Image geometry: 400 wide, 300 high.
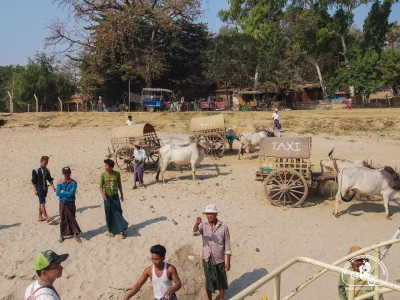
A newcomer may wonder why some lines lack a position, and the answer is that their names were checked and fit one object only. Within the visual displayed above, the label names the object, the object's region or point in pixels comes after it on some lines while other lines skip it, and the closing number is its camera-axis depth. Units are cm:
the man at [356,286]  385
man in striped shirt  597
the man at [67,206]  829
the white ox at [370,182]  974
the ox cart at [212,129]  1730
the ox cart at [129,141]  1460
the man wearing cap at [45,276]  385
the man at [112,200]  830
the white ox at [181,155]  1344
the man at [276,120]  2180
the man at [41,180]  935
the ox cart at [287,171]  1069
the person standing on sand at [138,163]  1259
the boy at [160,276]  491
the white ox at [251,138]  1742
